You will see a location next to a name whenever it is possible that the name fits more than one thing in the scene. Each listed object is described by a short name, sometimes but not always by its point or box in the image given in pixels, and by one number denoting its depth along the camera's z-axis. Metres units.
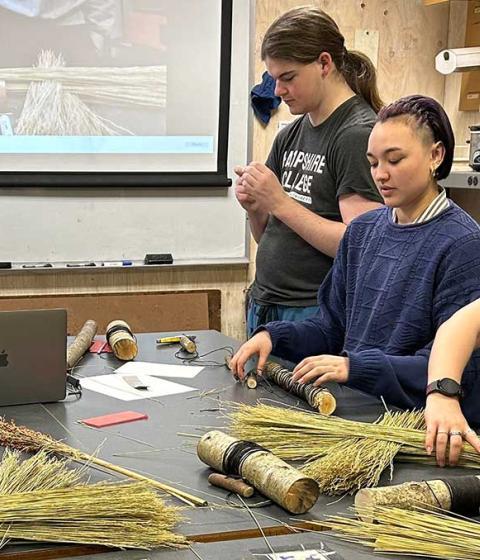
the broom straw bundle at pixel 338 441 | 1.48
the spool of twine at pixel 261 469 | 1.36
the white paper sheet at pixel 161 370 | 2.29
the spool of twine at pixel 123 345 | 2.47
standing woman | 2.52
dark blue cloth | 4.07
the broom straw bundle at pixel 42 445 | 1.54
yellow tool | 2.54
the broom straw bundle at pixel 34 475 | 1.34
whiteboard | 3.94
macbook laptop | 1.96
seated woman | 1.87
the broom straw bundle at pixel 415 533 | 1.22
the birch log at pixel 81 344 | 2.40
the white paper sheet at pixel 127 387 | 2.08
